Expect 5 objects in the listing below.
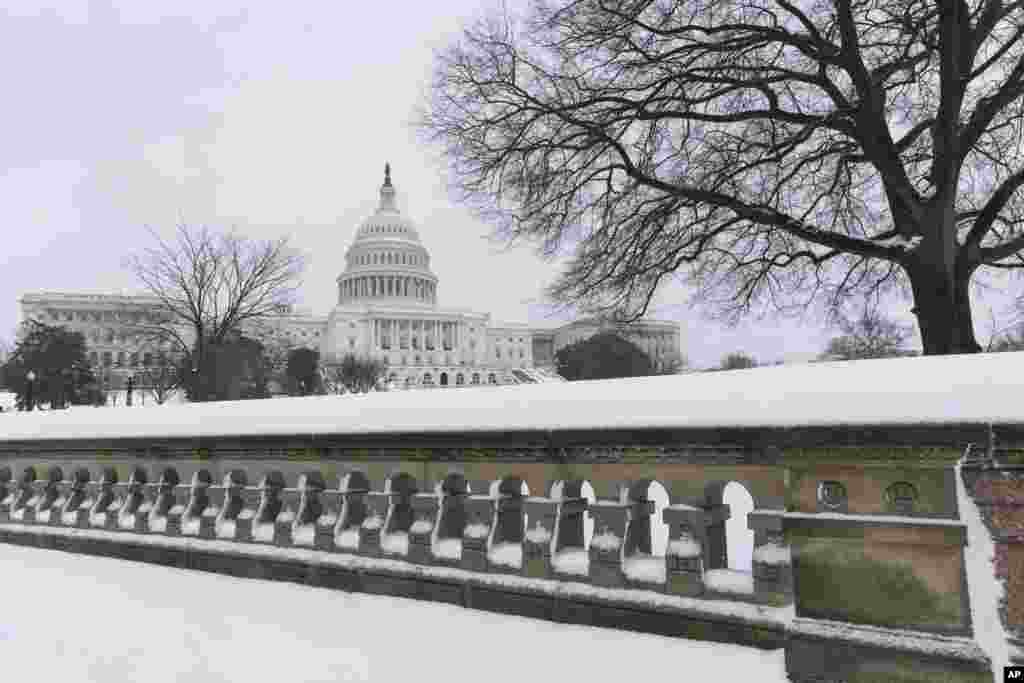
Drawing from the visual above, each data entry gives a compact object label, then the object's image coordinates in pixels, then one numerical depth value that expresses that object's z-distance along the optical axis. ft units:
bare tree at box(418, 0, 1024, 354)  40.22
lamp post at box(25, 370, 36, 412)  172.35
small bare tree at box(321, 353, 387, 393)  255.29
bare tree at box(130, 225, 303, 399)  115.75
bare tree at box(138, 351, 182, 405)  157.84
